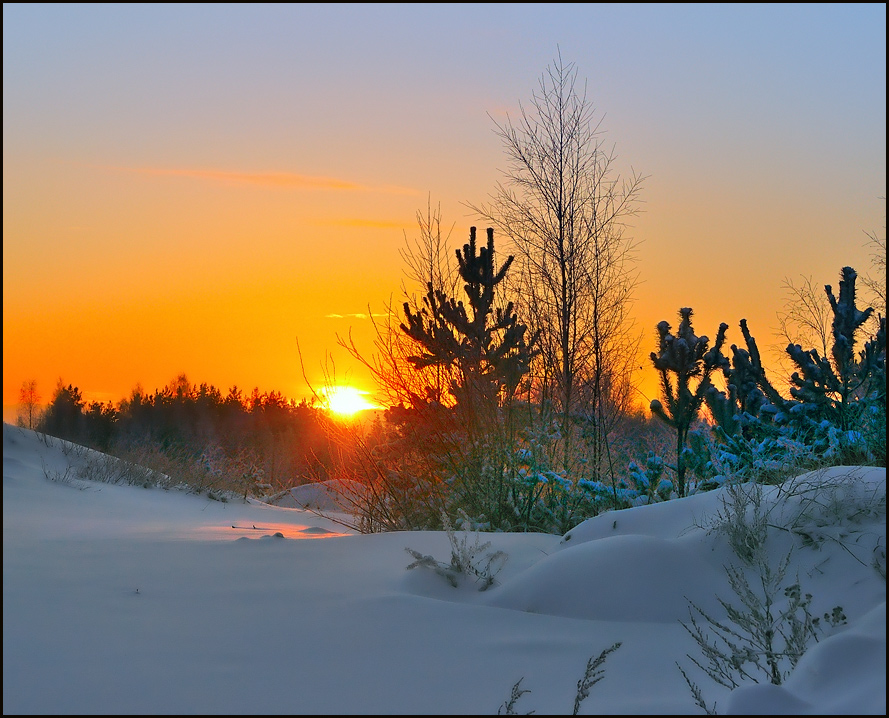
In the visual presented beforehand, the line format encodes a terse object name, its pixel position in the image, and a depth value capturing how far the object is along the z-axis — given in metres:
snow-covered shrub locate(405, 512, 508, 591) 4.47
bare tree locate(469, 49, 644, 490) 12.93
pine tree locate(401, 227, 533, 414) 7.31
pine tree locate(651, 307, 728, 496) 7.45
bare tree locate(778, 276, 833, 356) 15.90
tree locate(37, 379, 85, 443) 33.41
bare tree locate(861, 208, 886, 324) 14.26
